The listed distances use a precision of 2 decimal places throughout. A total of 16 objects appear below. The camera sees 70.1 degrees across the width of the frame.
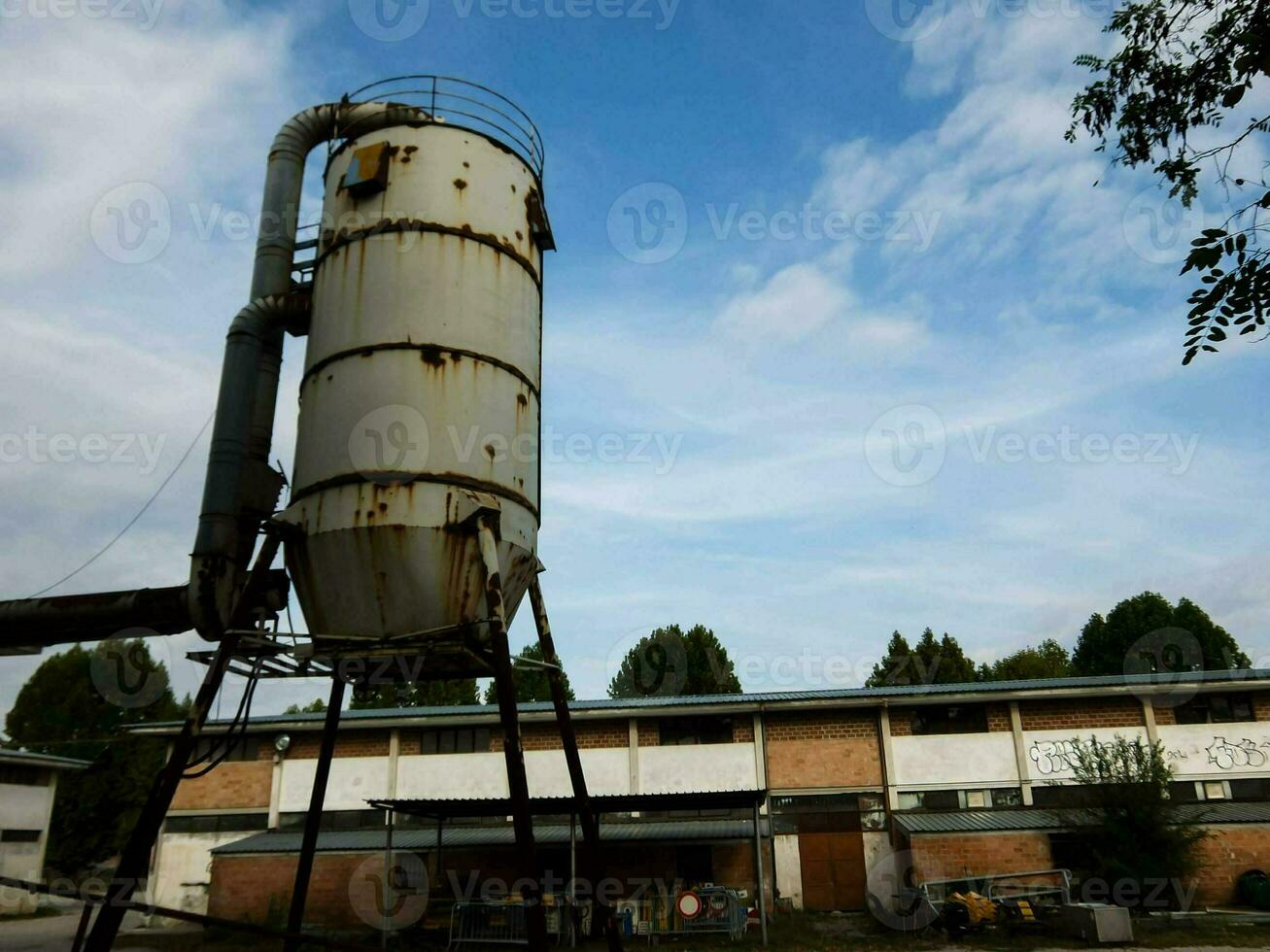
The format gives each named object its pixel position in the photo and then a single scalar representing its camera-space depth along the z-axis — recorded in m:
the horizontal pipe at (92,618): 12.59
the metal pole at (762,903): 18.07
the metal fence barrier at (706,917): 19.61
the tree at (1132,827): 20.75
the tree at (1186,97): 6.15
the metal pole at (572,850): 18.28
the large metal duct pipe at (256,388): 12.20
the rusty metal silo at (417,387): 10.63
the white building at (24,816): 28.66
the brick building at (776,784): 23.14
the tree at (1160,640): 48.34
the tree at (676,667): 52.97
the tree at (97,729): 41.16
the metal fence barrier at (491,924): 20.02
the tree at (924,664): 50.34
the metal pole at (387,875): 19.81
